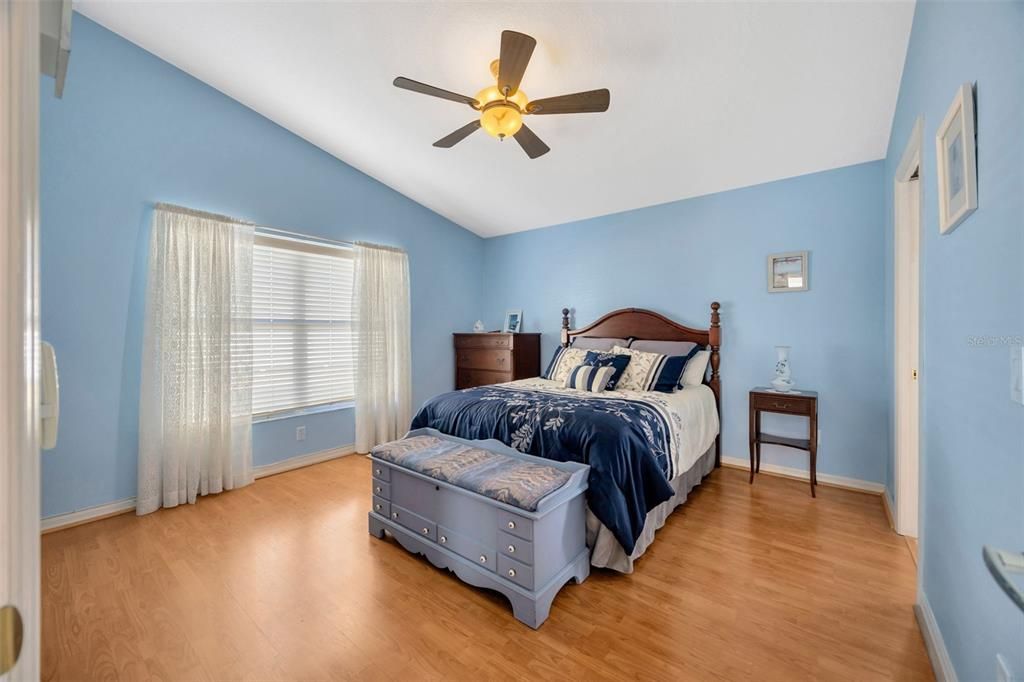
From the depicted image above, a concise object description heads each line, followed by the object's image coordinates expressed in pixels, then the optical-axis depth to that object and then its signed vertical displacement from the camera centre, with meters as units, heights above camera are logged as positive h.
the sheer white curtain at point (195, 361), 2.85 -0.15
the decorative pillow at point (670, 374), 3.26 -0.27
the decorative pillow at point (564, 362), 3.71 -0.20
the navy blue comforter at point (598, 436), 2.04 -0.54
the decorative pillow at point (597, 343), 3.99 -0.03
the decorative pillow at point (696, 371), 3.52 -0.26
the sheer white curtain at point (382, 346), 4.07 -0.05
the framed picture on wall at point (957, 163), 1.16 +0.54
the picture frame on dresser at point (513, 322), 4.99 +0.23
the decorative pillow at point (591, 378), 3.24 -0.30
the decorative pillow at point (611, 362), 3.30 -0.18
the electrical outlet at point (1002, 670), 0.93 -0.76
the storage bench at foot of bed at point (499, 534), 1.76 -0.92
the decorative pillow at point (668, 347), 3.58 -0.06
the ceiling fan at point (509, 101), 1.98 +1.24
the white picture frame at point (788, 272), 3.25 +0.54
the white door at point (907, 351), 2.35 -0.07
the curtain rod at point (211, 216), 2.90 +0.93
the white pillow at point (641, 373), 3.30 -0.26
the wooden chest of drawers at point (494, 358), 4.52 -0.20
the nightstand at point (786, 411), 2.96 -0.52
